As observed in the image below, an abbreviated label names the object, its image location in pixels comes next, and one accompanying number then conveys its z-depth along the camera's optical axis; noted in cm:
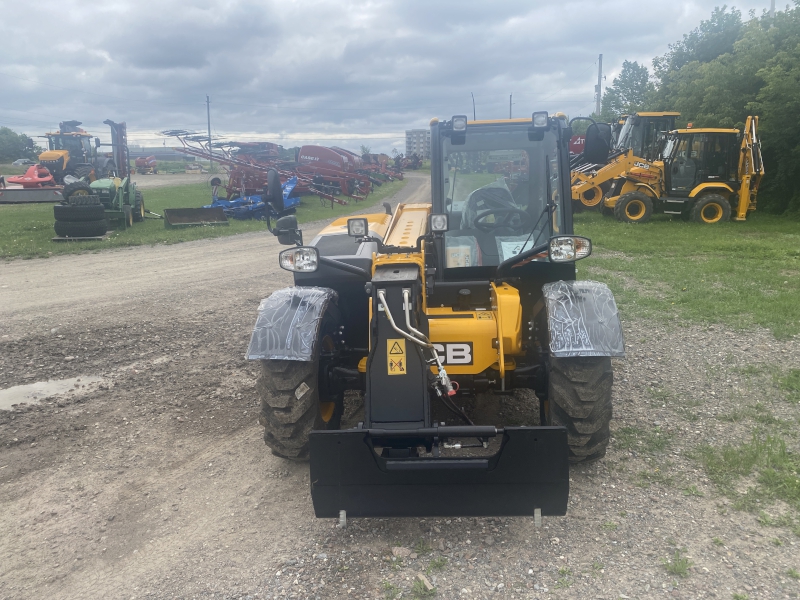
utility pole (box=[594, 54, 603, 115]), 4858
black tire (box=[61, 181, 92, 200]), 1698
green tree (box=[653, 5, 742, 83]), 2812
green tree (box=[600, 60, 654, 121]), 3697
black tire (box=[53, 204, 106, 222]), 1488
